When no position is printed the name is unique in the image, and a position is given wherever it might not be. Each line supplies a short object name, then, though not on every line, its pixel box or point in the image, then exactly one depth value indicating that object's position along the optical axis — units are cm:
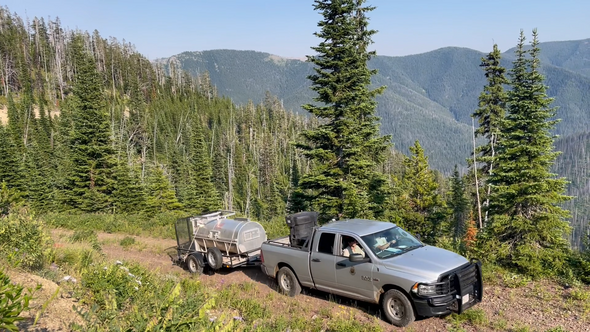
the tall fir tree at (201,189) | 4997
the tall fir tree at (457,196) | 4498
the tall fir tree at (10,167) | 4378
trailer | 1109
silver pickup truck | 704
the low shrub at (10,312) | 251
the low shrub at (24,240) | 701
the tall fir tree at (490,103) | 2769
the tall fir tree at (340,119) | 1948
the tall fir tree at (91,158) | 3266
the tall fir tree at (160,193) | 3989
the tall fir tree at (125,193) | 3281
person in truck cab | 834
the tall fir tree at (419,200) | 2941
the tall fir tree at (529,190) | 1086
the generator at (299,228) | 988
